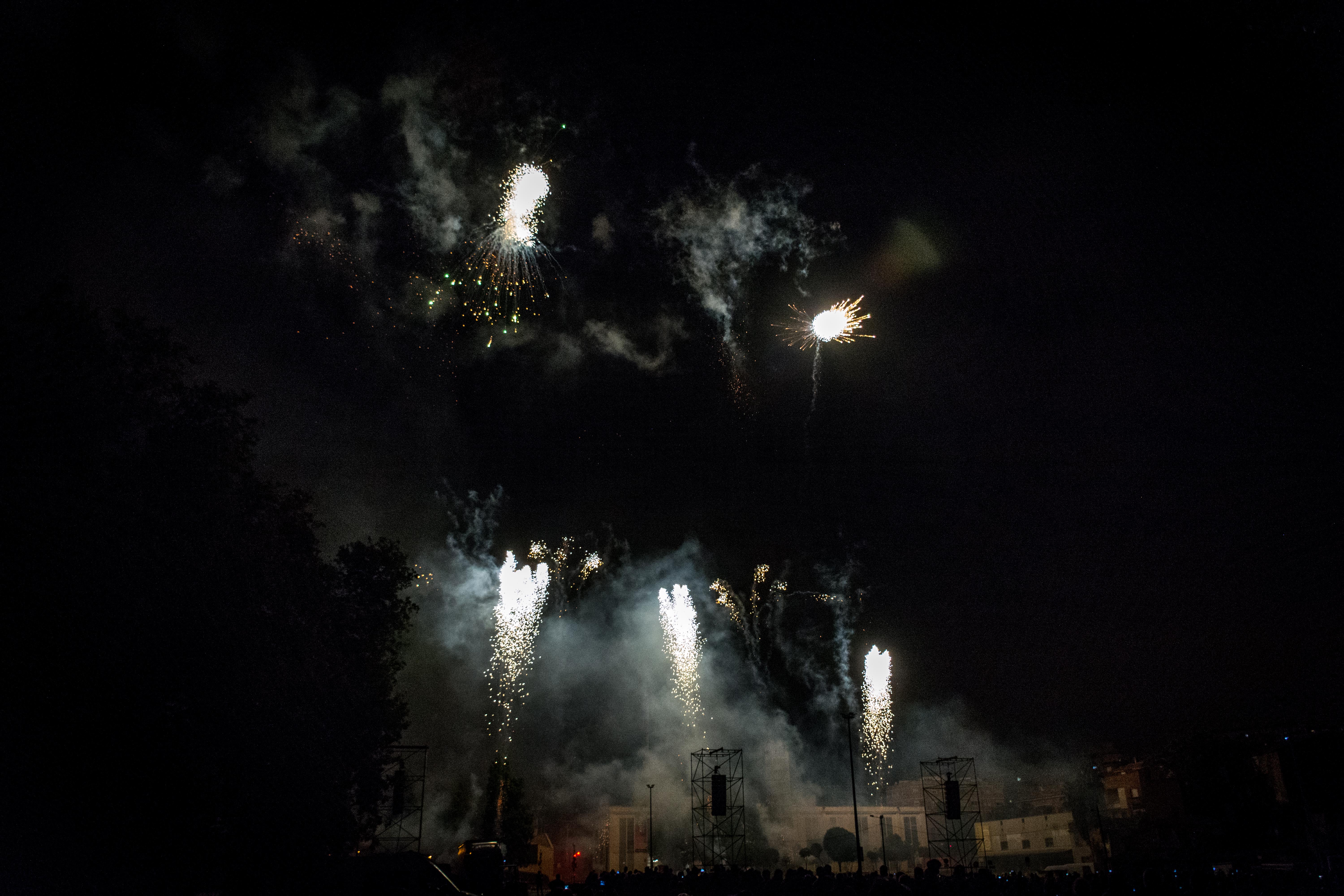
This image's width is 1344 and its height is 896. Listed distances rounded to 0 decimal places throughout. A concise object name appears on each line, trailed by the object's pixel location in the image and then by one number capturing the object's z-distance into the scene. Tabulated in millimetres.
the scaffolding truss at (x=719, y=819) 39062
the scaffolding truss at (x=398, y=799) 25219
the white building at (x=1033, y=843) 58625
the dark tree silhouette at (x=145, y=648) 15070
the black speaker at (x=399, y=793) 26547
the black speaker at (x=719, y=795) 31625
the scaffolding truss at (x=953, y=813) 34031
